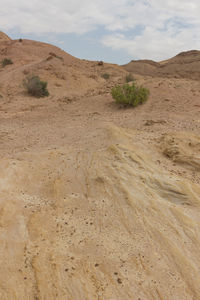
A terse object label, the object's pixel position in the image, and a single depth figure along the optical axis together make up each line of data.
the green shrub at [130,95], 8.86
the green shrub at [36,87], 11.96
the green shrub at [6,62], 19.62
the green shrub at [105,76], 17.41
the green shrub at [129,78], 14.13
